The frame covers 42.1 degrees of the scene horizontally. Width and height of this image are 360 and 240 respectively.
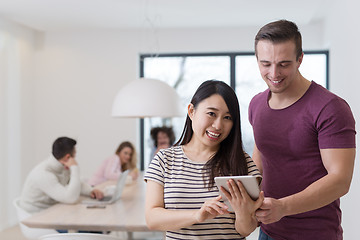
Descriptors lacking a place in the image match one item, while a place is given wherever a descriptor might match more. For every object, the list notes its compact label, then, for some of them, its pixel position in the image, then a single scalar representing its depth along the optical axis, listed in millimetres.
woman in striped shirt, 1567
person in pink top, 4945
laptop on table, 3416
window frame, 6312
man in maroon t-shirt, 1597
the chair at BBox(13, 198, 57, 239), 3351
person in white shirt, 3449
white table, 2779
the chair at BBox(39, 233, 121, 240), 2038
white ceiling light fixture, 3643
